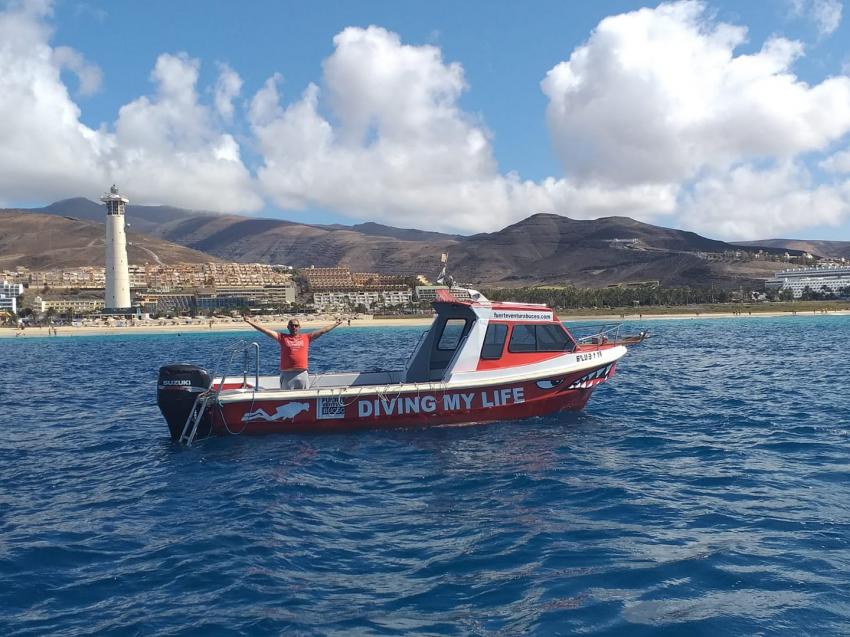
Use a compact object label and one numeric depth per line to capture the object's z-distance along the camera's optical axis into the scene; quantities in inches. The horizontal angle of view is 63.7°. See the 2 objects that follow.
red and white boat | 611.2
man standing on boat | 653.3
